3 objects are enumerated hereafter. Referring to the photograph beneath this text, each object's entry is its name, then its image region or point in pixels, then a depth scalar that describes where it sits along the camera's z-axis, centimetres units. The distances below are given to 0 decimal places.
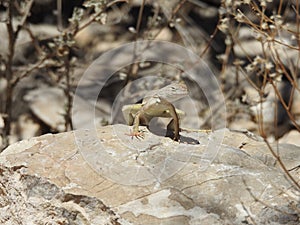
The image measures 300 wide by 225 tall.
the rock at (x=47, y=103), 1198
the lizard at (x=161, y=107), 654
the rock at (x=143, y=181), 555
